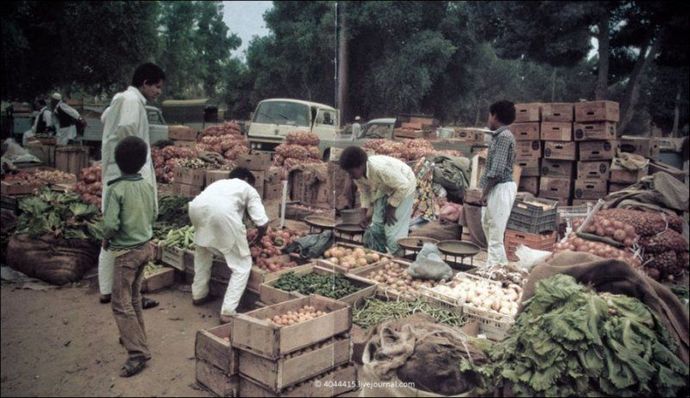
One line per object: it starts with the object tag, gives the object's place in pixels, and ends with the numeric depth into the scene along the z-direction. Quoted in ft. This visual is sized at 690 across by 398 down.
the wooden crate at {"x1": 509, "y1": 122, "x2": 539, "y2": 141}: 31.40
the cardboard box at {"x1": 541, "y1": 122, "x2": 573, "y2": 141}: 30.22
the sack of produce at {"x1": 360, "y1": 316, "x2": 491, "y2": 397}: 10.05
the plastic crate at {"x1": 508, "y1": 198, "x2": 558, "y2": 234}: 22.97
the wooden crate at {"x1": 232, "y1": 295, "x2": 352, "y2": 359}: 10.94
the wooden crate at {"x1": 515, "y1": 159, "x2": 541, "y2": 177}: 31.48
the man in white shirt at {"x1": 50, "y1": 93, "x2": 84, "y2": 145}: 37.42
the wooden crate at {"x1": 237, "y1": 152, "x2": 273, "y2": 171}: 27.09
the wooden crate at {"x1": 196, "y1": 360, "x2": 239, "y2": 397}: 11.62
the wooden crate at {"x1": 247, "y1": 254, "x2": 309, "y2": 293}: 16.97
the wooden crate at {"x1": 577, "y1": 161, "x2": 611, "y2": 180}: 29.71
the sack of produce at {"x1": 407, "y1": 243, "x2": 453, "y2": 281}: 16.92
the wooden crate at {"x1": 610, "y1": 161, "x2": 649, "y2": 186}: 28.96
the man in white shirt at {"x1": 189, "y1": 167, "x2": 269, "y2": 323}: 16.06
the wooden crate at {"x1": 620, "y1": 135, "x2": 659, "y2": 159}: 33.96
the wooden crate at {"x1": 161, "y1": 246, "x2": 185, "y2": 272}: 19.56
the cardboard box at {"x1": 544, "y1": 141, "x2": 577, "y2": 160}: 30.25
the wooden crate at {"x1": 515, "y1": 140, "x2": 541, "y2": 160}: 31.45
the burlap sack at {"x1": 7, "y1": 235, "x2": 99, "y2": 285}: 19.02
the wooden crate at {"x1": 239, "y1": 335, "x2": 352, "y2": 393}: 10.95
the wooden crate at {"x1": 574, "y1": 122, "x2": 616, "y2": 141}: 29.12
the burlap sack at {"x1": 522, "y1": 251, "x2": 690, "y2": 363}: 10.21
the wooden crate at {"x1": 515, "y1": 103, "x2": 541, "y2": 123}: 31.24
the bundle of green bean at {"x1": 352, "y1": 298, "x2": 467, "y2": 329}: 14.33
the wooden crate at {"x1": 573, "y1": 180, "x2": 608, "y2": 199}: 29.76
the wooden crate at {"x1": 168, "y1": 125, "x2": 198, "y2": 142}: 42.65
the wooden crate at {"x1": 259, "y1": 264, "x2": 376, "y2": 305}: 15.38
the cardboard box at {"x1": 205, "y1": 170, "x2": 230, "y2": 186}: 24.81
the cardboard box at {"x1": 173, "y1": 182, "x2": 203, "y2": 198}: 25.62
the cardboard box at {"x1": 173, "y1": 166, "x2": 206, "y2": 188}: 25.39
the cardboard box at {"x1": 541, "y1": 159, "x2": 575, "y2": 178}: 30.71
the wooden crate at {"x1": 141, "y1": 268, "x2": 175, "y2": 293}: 18.75
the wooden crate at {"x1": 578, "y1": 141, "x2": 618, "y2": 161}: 29.43
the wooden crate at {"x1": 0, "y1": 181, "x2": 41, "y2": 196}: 25.62
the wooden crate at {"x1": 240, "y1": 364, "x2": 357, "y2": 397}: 11.25
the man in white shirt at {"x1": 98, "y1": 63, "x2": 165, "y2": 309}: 15.75
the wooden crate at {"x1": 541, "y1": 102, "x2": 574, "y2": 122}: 30.07
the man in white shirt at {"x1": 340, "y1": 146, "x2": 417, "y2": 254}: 19.92
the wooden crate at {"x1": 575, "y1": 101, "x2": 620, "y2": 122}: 28.93
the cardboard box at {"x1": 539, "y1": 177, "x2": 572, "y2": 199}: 30.62
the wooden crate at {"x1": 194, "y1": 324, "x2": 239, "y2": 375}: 11.55
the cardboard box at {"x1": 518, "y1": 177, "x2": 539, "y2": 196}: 31.83
